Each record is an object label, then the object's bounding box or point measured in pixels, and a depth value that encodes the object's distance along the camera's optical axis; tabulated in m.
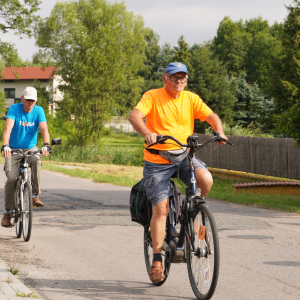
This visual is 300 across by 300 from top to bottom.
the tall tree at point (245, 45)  75.12
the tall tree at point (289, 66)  36.38
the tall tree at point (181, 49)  69.25
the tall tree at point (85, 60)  37.69
